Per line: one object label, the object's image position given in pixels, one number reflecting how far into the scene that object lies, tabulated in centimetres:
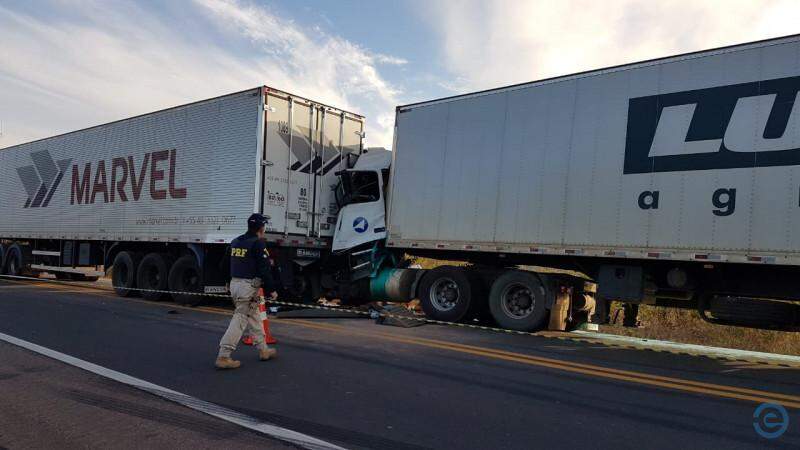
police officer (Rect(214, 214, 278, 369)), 638
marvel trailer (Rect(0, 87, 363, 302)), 1181
